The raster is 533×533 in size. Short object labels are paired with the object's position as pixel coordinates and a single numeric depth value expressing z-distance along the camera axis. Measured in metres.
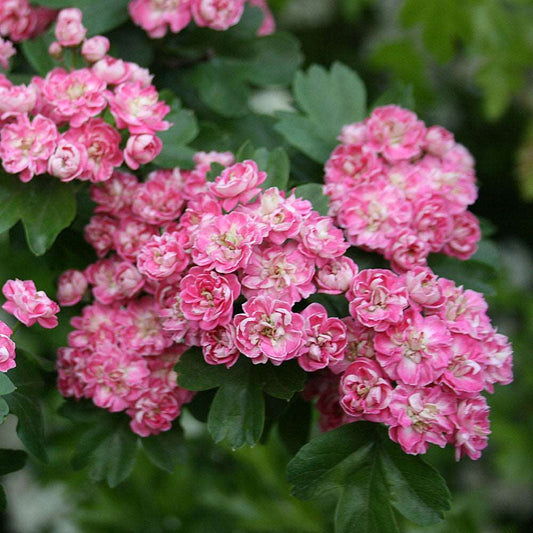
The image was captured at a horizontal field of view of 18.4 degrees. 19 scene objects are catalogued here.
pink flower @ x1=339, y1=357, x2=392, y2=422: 0.34
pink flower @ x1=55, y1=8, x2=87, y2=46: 0.38
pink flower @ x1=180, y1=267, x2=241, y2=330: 0.34
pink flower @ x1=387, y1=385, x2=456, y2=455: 0.34
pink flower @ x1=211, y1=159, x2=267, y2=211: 0.36
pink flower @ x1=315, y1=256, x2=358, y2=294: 0.35
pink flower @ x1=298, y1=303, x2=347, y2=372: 0.34
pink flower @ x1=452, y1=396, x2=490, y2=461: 0.35
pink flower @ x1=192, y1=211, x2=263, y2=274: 0.35
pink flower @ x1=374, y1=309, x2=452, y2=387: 0.34
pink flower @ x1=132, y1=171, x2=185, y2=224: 0.37
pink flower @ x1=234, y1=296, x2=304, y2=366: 0.34
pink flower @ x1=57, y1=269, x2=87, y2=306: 0.38
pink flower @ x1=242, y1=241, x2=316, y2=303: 0.35
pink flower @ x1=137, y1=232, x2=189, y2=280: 0.35
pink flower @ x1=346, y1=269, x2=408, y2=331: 0.35
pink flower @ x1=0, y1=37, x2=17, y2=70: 0.38
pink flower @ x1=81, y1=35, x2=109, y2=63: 0.38
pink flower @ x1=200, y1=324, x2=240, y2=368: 0.35
